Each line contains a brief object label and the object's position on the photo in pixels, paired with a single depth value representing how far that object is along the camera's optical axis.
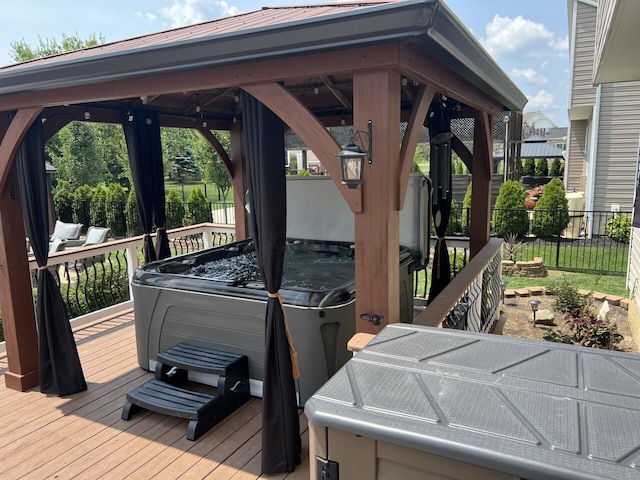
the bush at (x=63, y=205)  15.89
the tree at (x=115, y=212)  14.69
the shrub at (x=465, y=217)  9.66
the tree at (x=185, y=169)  32.09
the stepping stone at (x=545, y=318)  5.71
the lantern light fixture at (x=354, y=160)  2.16
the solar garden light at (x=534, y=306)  5.69
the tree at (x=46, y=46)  21.20
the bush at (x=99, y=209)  14.98
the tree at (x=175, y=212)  13.91
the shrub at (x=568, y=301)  5.65
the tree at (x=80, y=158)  18.23
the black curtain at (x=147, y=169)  4.76
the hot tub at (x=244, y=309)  3.13
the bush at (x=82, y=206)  15.62
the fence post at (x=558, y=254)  8.45
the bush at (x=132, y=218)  13.93
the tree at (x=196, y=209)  14.02
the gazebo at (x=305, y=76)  2.03
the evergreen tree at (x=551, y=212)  9.75
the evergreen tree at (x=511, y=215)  10.04
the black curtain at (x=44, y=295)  3.43
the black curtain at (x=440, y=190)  4.90
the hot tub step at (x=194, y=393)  3.03
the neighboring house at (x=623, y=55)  3.39
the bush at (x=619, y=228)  9.21
